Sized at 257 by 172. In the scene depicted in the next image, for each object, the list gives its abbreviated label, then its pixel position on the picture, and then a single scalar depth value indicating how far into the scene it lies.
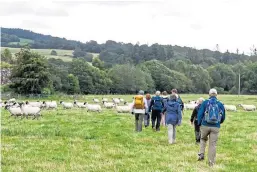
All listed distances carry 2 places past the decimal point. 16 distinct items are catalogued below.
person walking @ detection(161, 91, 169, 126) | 22.79
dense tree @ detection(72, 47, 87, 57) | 196.65
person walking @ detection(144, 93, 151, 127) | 23.78
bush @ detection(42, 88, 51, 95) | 78.40
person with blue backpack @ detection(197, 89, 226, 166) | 13.14
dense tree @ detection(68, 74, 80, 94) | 104.87
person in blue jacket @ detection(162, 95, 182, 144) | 18.11
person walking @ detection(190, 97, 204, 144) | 18.45
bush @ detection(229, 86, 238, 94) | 131.09
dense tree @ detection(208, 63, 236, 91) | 145.12
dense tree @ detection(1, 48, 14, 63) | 142.61
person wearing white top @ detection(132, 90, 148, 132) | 21.70
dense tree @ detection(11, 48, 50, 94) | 74.25
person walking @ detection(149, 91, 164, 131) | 21.89
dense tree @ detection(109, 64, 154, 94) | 119.75
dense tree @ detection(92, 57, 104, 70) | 139.75
